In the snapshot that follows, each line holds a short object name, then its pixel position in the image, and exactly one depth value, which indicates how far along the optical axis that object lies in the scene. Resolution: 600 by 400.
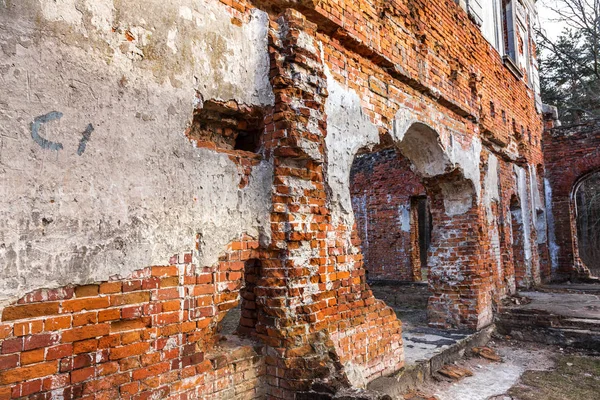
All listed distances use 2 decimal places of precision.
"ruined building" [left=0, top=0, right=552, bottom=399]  2.20
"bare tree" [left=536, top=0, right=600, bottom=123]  19.22
